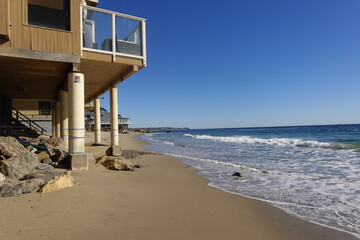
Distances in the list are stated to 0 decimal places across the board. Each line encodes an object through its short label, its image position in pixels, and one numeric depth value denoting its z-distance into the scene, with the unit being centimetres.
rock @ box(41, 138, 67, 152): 1199
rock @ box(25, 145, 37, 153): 820
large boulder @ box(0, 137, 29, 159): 615
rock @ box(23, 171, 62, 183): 562
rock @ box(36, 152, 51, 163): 797
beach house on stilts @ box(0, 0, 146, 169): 705
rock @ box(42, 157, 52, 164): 789
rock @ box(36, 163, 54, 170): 681
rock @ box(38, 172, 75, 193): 493
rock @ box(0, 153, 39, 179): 555
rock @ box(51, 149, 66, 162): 798
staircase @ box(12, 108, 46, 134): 1709
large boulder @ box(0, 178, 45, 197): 457
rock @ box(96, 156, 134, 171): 818
